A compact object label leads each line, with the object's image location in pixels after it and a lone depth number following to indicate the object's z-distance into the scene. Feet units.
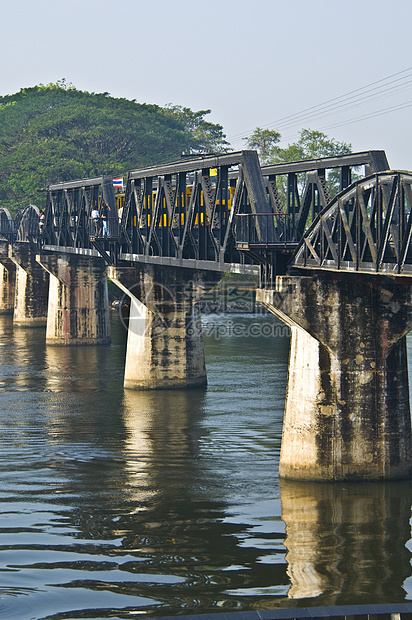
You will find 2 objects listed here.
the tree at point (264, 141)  485.56
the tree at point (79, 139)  412.77
